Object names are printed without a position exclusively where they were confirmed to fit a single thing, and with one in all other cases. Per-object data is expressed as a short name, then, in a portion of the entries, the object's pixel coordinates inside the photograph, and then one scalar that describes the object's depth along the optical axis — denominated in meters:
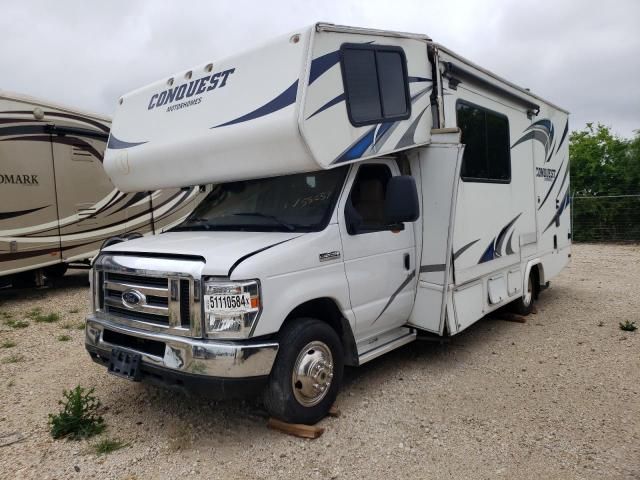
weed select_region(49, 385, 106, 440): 3.97
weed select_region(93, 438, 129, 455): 3.74
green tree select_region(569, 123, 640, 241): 17.94
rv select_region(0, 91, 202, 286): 8.59
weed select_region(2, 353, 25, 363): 5.81
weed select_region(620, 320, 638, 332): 6.53
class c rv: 3.65
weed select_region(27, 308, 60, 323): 7.60
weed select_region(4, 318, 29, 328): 7.28
